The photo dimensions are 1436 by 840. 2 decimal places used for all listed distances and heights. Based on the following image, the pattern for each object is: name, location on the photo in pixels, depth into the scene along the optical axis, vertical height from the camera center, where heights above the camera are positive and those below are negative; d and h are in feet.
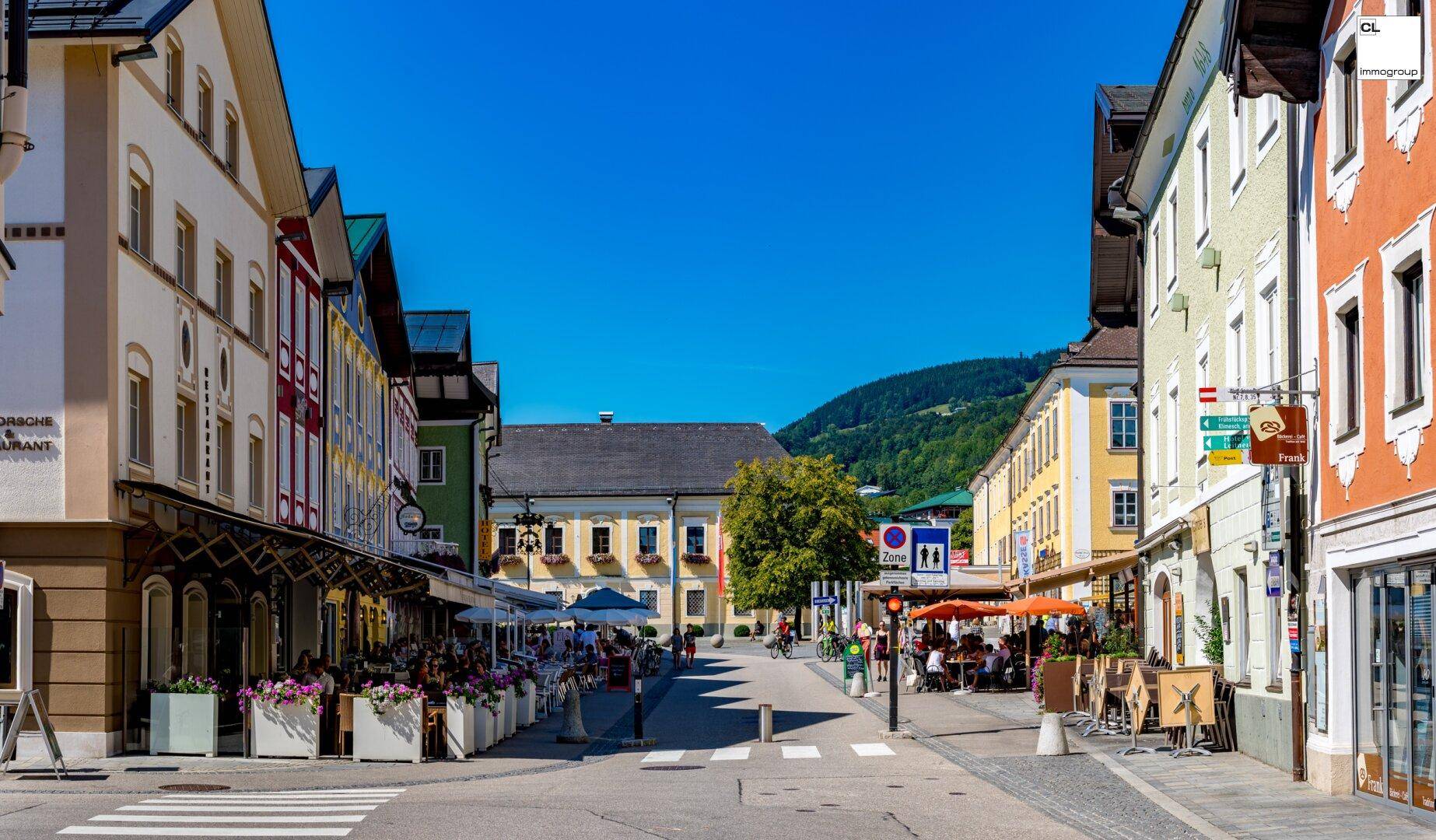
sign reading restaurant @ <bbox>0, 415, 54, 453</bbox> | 68.49 +3.22
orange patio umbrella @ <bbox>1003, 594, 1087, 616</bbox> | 117.29 -6.60
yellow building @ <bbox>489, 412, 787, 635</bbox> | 282.56 -0.81
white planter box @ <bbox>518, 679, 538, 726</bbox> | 91.91 -10.62
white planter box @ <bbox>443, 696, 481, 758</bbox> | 70.69 -8.87
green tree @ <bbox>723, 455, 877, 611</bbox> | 246.06 -2.63
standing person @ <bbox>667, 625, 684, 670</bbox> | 174.40 -13.74
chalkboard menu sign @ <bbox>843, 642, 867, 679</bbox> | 123.13 -10.90
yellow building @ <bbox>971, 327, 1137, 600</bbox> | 175.94 +6.72
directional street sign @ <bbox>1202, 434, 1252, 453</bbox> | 59.88 +2.50
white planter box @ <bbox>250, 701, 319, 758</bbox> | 69.10 -8.83
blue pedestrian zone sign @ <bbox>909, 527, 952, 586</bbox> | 86.33 -2.46
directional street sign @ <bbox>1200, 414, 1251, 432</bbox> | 56.65 +2.99
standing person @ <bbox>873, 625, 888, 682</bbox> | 134.75 -11.46
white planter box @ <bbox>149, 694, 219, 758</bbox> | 69.36 -8.51
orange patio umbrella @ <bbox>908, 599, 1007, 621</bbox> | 123.95 -7.14
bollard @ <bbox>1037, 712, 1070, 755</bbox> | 68.08 -9.11
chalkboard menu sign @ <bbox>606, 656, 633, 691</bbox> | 134.00 -12.65
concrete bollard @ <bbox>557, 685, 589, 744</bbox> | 81.05 -10.06
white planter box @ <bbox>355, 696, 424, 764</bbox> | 68.90 -8.84
